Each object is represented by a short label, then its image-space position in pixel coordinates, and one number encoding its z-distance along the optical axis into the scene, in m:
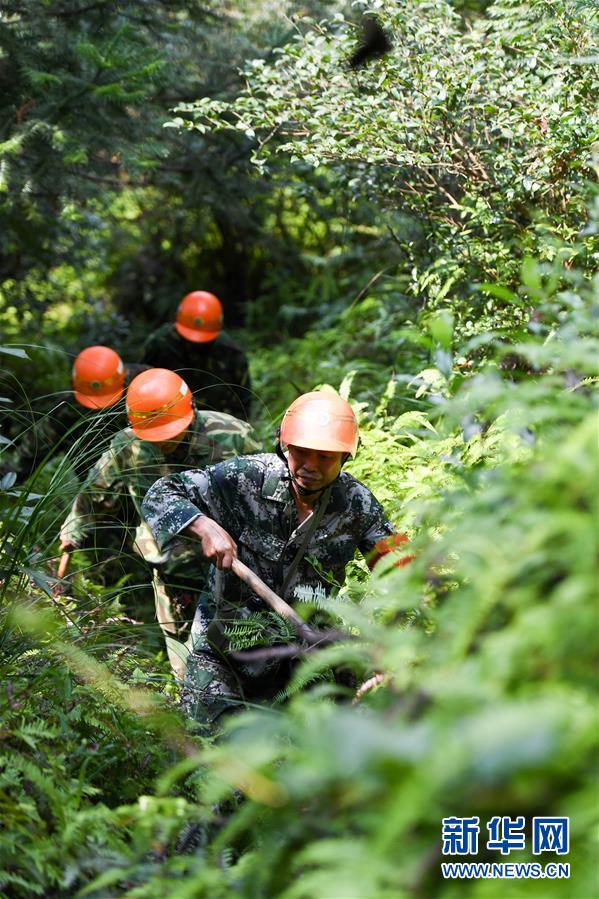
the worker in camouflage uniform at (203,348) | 7.68
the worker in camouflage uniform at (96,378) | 6.41
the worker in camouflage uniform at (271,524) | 3.92
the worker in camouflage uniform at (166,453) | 4.96
